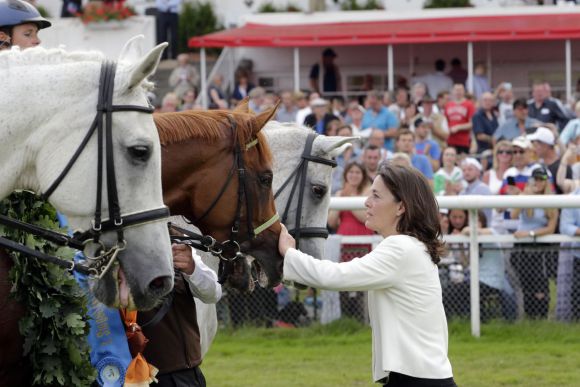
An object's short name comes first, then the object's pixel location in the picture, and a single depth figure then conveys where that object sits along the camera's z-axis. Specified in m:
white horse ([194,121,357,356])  6.73
